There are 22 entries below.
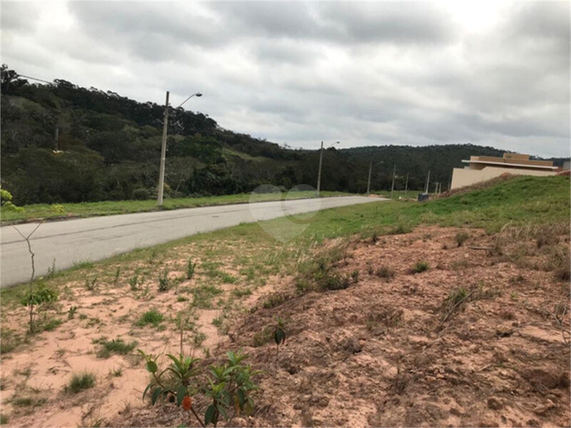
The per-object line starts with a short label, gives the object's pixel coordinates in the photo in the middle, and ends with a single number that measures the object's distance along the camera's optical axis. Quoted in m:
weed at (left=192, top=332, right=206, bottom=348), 4.35
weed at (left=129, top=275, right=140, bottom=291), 6.18
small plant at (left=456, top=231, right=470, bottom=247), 7.57
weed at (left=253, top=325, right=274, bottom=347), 4.01
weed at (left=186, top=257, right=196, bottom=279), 7.05
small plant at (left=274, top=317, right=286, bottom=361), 3.20
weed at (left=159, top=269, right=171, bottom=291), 6.23
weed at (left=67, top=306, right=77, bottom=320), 4.86
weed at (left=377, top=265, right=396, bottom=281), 5.81
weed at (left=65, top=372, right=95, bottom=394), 3.32
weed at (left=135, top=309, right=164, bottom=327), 4.82
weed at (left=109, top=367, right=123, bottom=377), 3.60
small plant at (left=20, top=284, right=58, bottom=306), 4.52
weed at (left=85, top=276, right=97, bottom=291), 6.05
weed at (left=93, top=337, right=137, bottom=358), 4.00
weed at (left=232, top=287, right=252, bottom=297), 6.23
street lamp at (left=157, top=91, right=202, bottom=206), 21.22
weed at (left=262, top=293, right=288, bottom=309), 5.49
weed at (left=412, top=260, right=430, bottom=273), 5.87
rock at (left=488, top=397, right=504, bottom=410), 2.45
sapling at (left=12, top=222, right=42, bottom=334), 4.39
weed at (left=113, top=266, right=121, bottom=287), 6.48
